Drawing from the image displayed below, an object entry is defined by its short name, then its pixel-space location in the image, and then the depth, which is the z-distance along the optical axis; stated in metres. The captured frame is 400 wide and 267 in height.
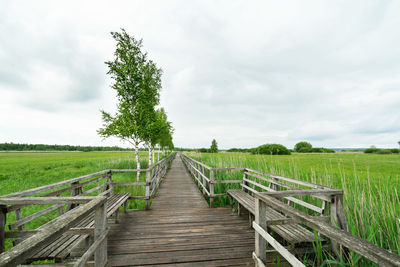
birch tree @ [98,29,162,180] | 9.77
